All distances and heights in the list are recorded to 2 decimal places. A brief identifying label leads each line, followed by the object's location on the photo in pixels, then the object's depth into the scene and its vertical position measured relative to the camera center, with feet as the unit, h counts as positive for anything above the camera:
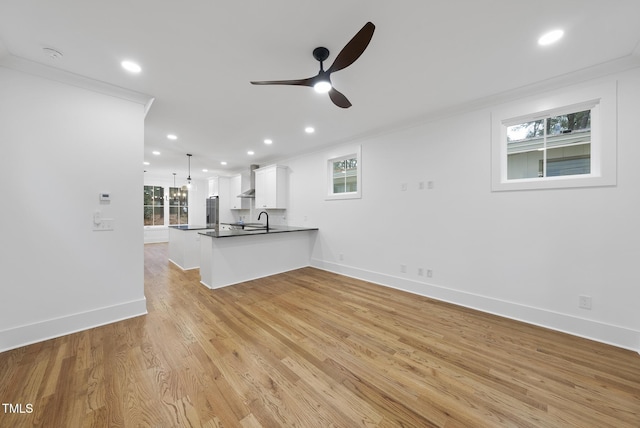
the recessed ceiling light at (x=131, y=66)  7.14 +4.87
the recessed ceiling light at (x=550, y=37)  5.92 +4.92
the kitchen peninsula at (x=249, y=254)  12.22 -2.55
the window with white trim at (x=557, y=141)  7.38 +2.85
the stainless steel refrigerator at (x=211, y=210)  25.44 +0.41
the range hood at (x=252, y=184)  22.43 +3.04
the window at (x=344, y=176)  14.34 +2.66
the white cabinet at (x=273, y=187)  18.83 +2.38
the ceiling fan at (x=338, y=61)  4.75 +3.84
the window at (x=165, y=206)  28.76 +1.05
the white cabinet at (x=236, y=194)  24.41 +2.35
